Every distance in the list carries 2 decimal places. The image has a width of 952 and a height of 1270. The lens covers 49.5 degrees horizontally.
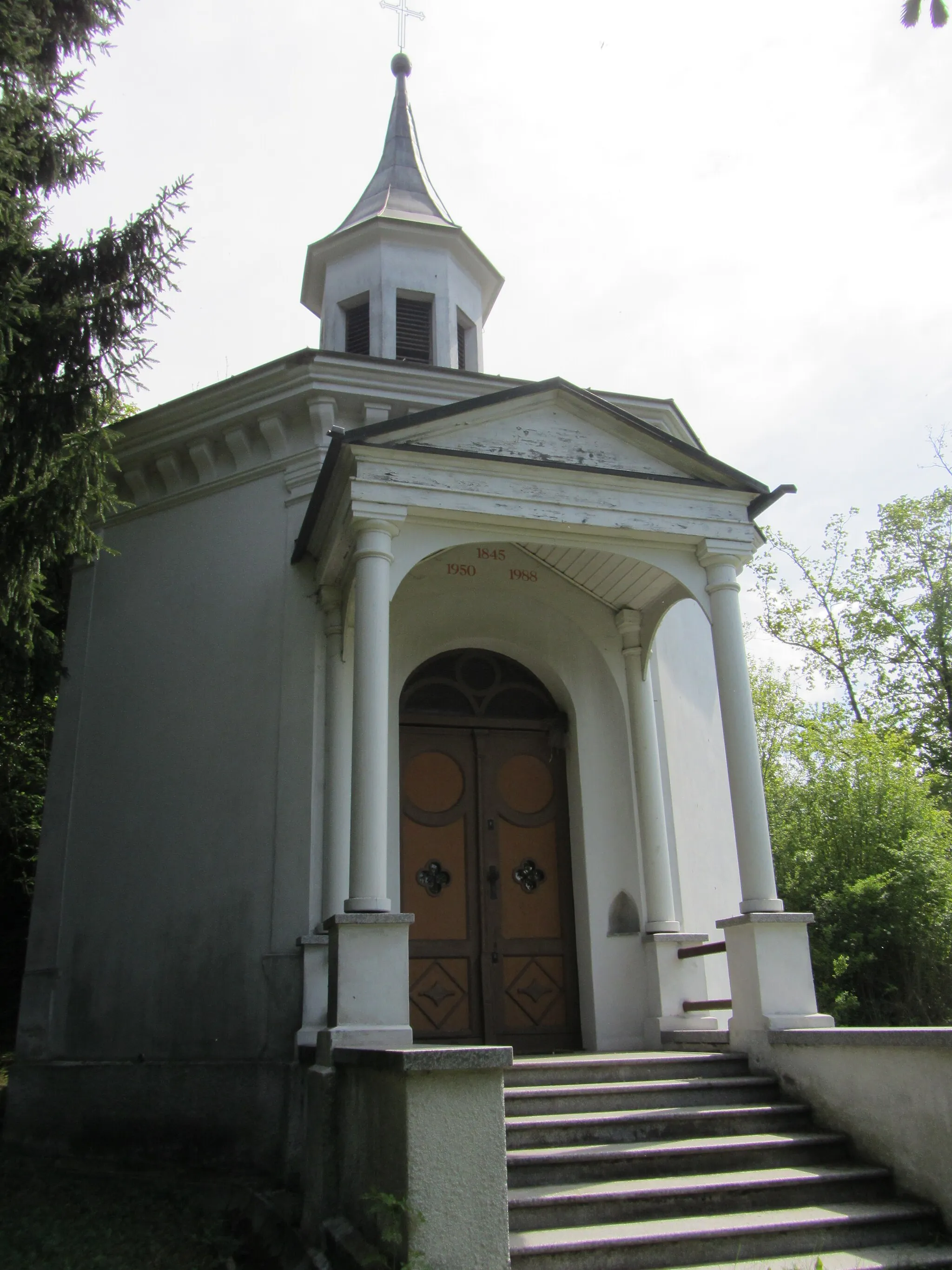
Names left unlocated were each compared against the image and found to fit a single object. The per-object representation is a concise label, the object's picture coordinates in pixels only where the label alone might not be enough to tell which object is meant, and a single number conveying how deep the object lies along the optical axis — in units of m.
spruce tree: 7.20
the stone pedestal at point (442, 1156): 4.01
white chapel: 7.02
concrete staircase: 4.53
